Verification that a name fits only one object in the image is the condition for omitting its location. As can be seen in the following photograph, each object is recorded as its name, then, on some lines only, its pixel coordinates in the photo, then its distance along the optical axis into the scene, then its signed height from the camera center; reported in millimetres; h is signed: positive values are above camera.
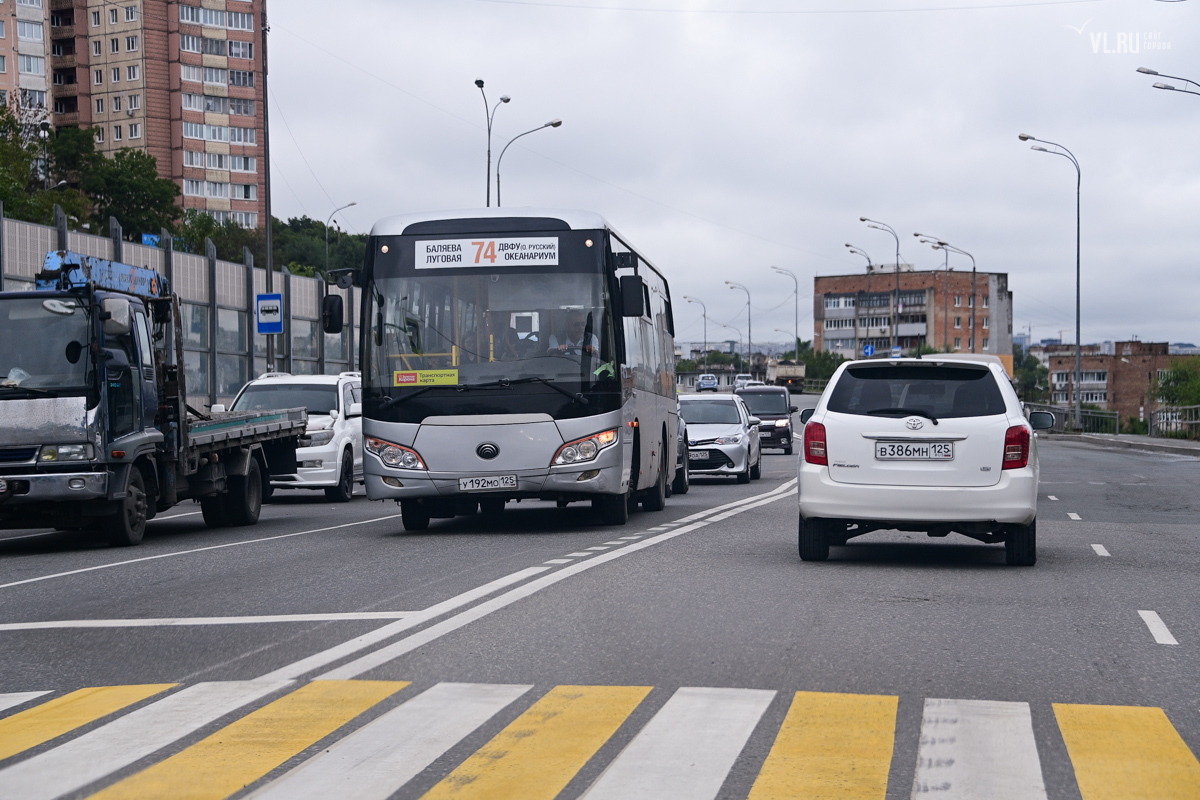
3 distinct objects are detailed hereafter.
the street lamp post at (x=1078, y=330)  52625 +1745
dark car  41844 -951
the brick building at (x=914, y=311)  163750 +7093
